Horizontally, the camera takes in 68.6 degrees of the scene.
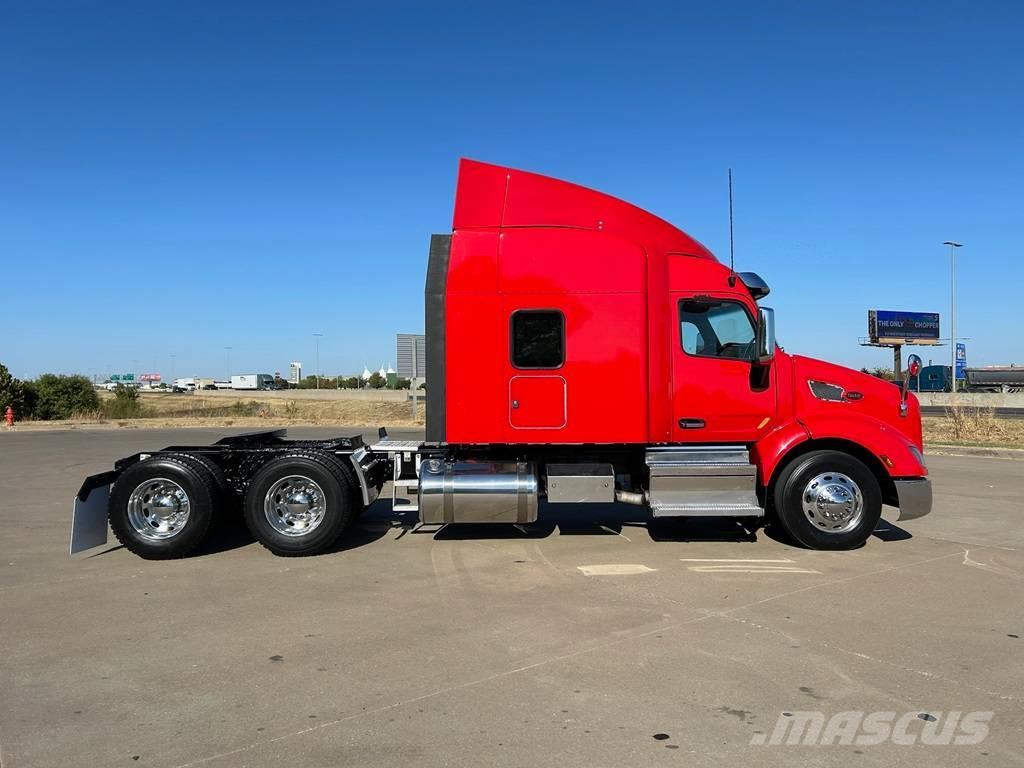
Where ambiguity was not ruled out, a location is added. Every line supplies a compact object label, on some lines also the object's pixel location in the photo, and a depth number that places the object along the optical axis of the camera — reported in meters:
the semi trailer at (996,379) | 74.44
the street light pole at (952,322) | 45.19
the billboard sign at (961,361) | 55.60
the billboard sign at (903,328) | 78.25
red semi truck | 7.47
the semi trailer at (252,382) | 135.88
